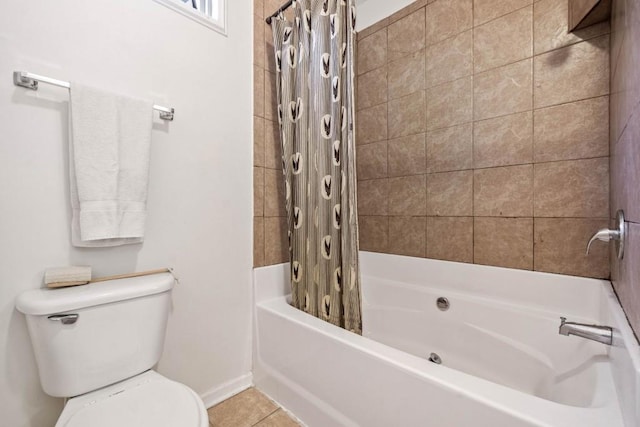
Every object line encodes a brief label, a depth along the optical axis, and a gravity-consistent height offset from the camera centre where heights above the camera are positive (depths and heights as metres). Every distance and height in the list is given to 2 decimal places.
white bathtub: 0.83 -0.60
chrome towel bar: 0.98 +0.45
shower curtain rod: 1.59 +1.10
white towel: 1.06 +0.17
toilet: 0.91 -0.52
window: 1.39 +0.98
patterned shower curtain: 1.36 +0.27
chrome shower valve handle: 0.92 -0.10
